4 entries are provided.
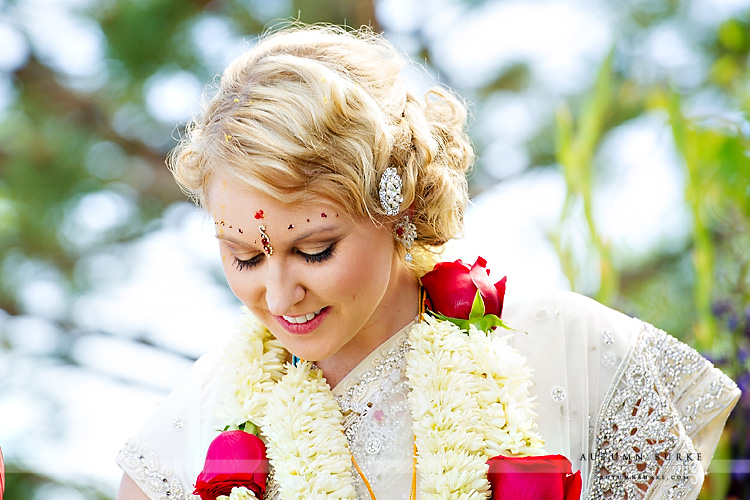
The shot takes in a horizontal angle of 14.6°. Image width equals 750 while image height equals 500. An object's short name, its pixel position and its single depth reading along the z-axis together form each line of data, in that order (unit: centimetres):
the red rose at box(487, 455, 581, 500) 216
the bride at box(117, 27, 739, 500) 218
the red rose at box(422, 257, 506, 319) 227
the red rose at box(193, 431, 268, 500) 222
